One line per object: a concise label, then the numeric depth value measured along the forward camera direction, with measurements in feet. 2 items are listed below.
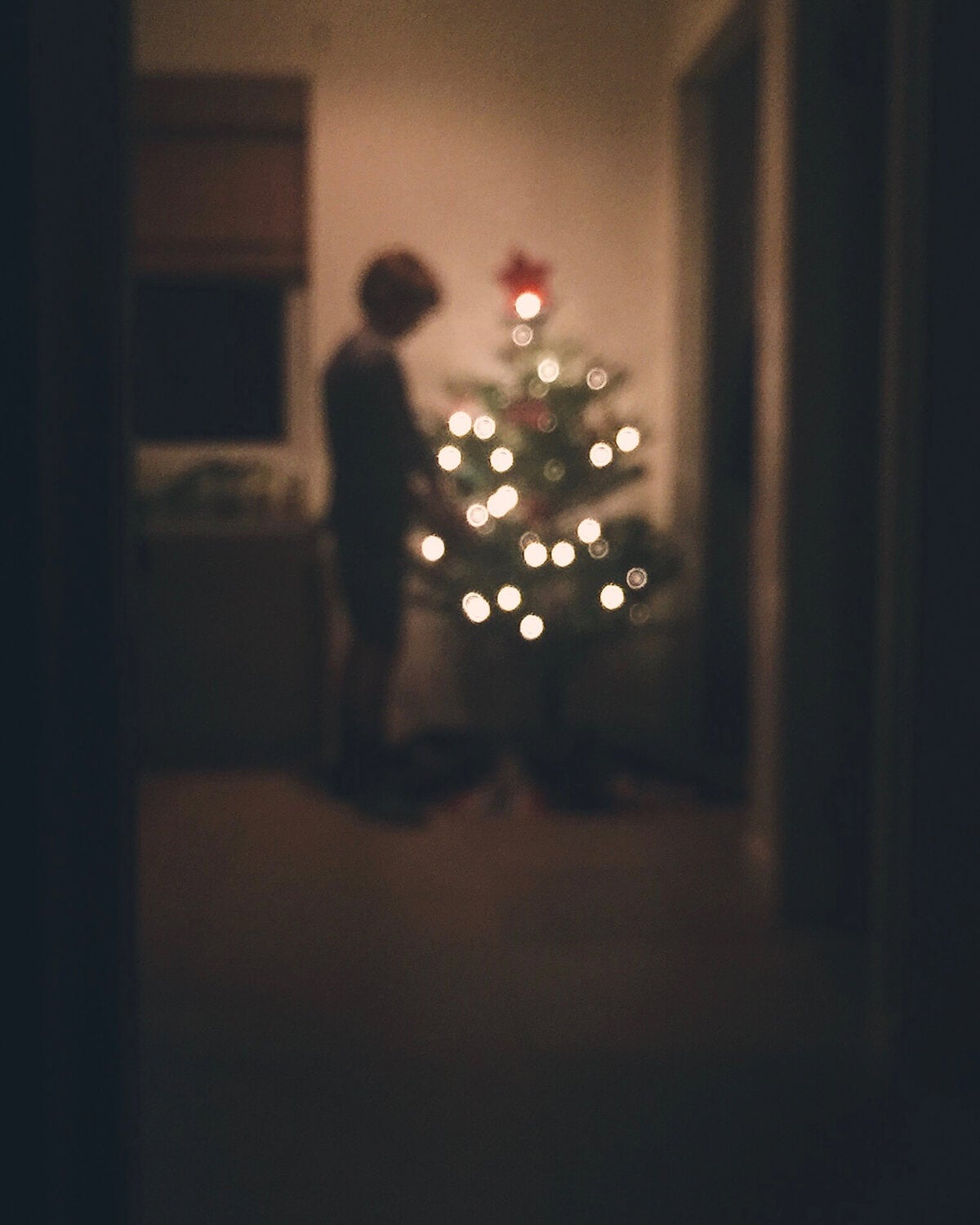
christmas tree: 13.92
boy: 12.97
